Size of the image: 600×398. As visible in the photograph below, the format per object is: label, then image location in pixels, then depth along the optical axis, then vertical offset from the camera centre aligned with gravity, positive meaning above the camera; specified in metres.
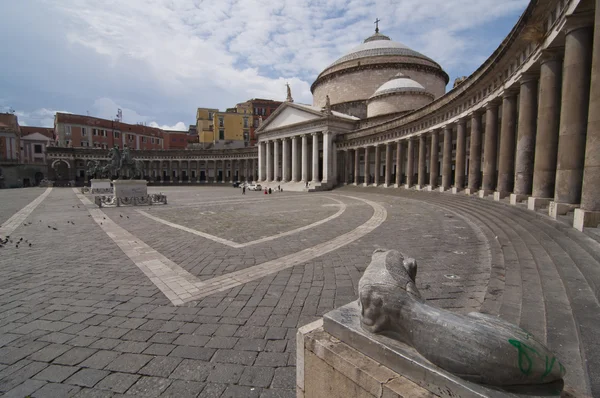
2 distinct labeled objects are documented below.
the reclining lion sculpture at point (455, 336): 1.57 -0.98
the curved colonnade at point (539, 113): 6.77 +2.42
